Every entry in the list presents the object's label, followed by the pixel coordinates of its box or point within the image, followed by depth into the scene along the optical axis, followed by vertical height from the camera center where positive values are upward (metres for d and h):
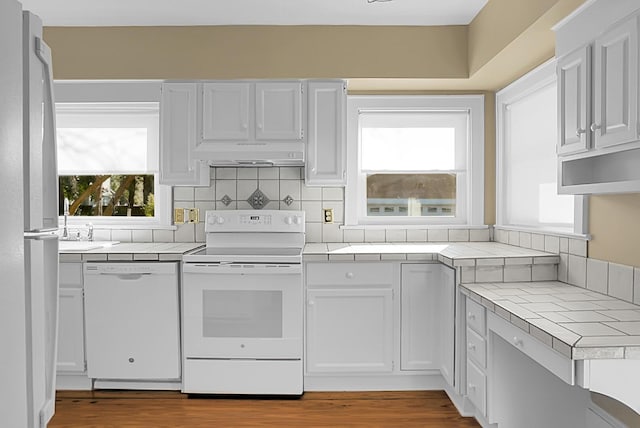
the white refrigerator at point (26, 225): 1.04 -0.05
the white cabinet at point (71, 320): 3.07 -0.73
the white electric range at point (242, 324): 2.99 -0.74
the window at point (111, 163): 3.70 +0.33
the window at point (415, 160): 3.69 +0.36
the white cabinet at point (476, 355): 2.46 -0.80
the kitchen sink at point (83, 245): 3.25 -0.28
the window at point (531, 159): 2.85 +0.32
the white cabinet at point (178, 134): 3.36 +0.51
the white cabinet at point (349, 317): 3.05 -0.71
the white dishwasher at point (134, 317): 3.04 -0.71
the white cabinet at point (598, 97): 1.75 +0.44
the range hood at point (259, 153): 3.28 +0.36
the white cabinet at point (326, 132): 3.35 +0.52
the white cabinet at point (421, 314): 3.07 -0.69
